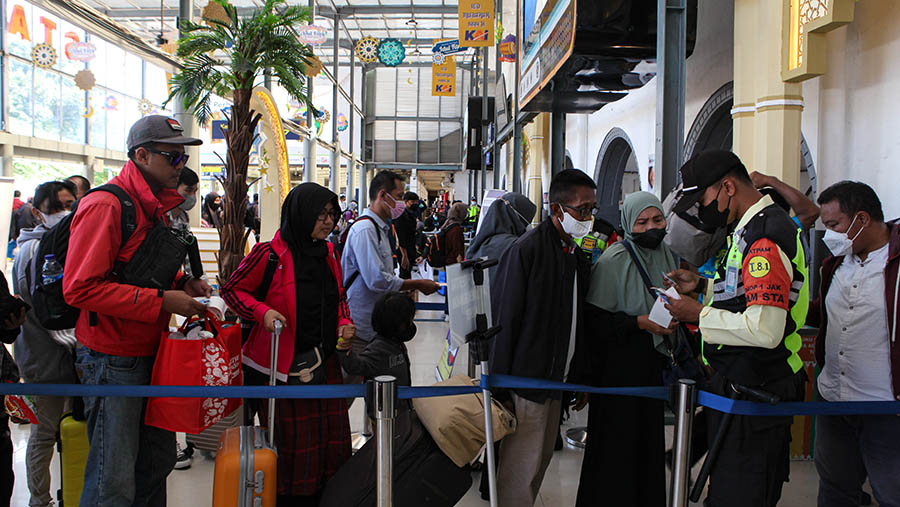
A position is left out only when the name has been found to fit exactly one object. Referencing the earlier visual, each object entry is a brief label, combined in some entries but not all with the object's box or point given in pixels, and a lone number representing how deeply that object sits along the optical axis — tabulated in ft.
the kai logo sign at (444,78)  59.88
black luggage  8.49
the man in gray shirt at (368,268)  12.33
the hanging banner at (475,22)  38.75
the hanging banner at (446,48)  49.74
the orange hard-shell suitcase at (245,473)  7.85
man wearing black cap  6.79
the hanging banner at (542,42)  18.30
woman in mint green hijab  9.33
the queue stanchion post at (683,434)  7.66
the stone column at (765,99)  14.57
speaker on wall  55.77
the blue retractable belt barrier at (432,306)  16.76
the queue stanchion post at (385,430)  7.80
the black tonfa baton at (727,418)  7.09
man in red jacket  7.24
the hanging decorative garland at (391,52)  59.72
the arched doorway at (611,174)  38.55
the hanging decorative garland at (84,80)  32.55
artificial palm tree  17.62
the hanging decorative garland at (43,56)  36.22
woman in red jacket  9.04
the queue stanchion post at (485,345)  8.10
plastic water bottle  7.58
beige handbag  8.45
